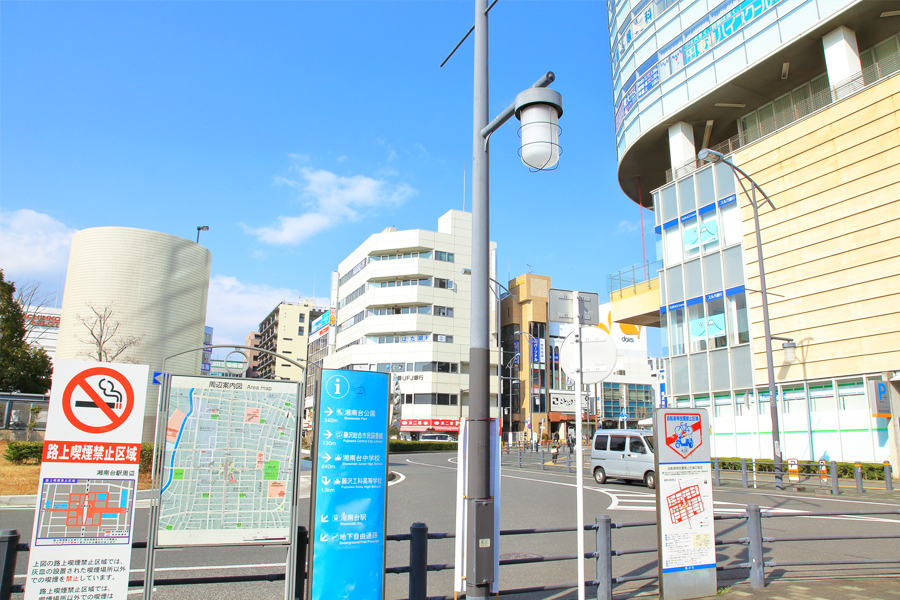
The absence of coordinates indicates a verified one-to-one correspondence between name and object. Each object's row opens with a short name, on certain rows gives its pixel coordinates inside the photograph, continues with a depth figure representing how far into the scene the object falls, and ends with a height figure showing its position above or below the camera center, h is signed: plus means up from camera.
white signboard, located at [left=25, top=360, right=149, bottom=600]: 4.39 -0.62
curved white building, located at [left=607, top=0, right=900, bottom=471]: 21.67 +8.60
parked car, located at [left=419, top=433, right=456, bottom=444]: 60.78 -3.05
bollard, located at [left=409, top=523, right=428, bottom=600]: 5.18 -1.37
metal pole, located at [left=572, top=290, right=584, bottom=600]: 4.98 -0.37
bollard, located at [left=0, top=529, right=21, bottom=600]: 4.47 -1.17
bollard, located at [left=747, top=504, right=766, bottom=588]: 6.61 -1.58
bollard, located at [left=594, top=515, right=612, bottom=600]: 5.90 -1.49
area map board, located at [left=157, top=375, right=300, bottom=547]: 4.93 -0.49
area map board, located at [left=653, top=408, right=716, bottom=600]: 6.11 -1.03
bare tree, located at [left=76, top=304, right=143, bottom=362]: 37.38 +4.74
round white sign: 5.59 +0.52
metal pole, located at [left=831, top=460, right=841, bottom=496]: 17.16 -2.03
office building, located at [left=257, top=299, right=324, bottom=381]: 118.31 +15.55
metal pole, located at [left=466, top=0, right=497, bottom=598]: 4.95 +0.56
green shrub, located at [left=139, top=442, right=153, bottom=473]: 18.83 -1.73
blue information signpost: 5.05 -0.74
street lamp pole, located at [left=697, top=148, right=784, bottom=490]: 18.77 +1.50
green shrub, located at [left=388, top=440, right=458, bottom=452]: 49.92 -3.45
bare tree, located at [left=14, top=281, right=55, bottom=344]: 42.31 +7.31
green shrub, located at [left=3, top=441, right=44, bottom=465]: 20.30 -1.63
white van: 19.86 -1.59
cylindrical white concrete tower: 38.69 +7.51
